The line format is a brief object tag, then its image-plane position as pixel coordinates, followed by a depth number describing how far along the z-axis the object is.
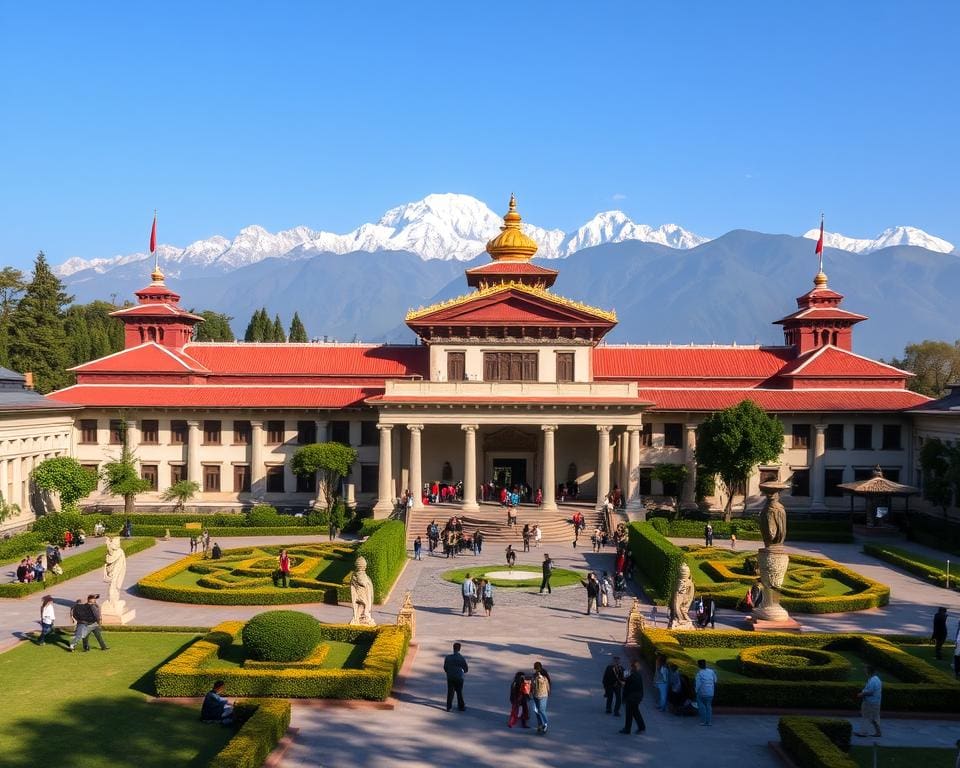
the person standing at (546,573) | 40.03
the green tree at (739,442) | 56.38
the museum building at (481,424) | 63.47
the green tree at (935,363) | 123.81
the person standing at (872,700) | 22.20
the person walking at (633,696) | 22.71
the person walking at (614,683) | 24.23
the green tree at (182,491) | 61.66
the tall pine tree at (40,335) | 81.50
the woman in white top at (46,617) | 30.56
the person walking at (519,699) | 23.27
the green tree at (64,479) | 55.47
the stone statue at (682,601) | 31.86
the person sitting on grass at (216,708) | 22.95
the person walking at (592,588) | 36.72
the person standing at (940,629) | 30.06
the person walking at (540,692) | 22.98
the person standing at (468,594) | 35.75
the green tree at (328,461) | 58.66
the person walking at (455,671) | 24.12
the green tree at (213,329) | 132.12
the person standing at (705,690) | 23.70
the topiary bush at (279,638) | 26.75
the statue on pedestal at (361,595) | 31.98
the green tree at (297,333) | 121.96
